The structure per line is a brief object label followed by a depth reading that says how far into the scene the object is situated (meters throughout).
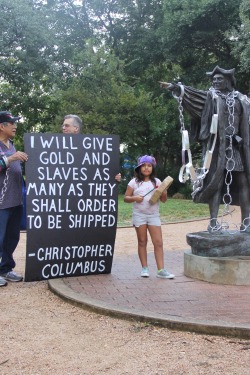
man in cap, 5.88
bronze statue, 5.95
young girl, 5.91
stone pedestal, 5.57
